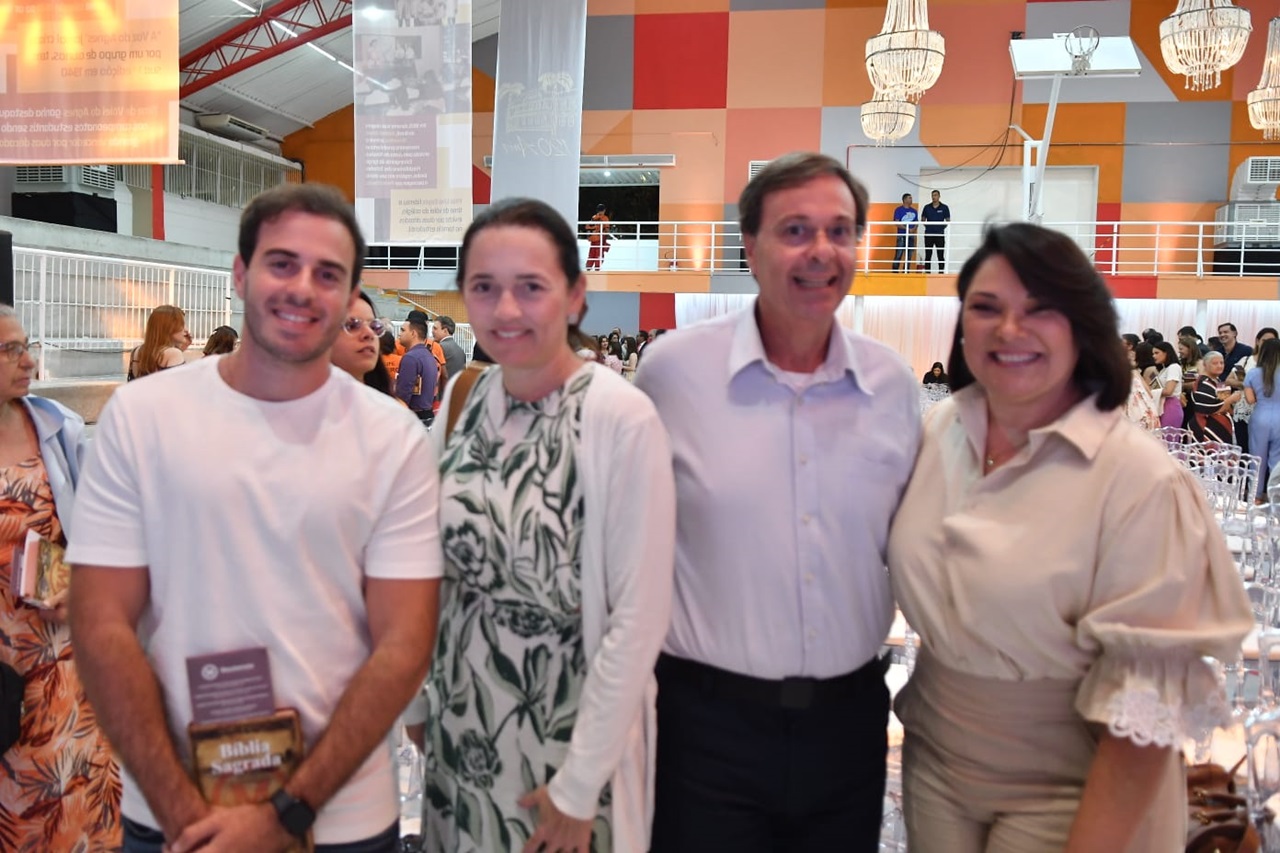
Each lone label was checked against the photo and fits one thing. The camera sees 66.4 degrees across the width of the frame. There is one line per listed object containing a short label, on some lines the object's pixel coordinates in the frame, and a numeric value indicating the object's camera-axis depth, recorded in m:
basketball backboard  7.79
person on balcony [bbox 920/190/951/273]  14.38
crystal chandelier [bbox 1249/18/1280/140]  8.98
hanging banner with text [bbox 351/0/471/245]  5.19
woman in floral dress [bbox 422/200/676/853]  1.46
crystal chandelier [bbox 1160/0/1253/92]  7.43
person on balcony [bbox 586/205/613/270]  15.71
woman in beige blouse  1.42
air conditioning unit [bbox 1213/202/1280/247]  14.66
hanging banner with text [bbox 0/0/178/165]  5.24
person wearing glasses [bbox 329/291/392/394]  2.95
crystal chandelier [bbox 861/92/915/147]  11.85
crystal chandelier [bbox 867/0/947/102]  9.69
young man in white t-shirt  1.38
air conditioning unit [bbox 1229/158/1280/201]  14.83
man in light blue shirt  1.67
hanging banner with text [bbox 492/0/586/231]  5.56
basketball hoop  7.69
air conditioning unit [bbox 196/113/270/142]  16.23
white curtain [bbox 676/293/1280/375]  15.66
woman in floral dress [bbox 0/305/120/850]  2.35
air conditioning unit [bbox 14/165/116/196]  13.56
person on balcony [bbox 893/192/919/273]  14.79
